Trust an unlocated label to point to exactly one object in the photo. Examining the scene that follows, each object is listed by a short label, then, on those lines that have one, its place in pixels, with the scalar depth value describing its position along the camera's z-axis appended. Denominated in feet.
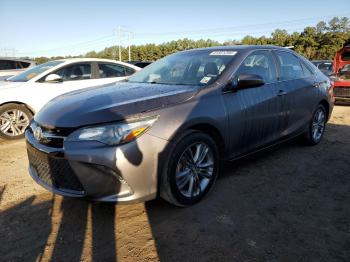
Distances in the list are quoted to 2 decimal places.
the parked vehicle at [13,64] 35.24
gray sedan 8.52
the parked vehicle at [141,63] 38.60
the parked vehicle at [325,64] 41.62
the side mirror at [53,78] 20.40
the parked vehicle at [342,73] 32.58
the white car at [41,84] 19.44
